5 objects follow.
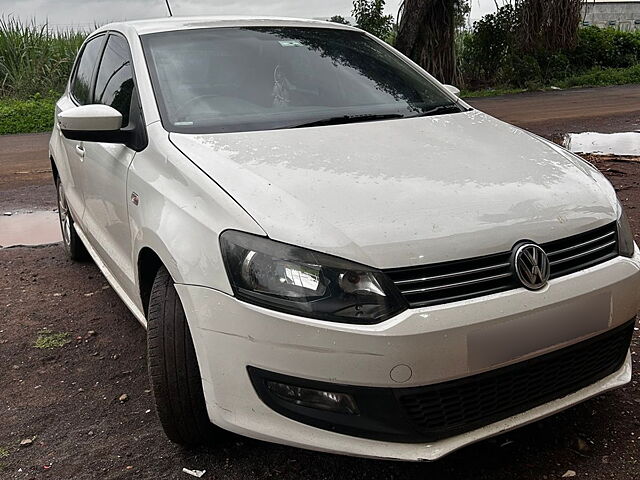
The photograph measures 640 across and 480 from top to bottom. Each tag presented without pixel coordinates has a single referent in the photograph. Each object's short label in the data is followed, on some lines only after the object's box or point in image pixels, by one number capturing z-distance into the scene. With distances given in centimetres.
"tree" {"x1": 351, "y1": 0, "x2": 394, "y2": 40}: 1638
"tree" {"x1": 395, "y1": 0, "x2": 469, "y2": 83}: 1373
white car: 206
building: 2033
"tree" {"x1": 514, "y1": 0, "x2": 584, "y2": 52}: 1499
